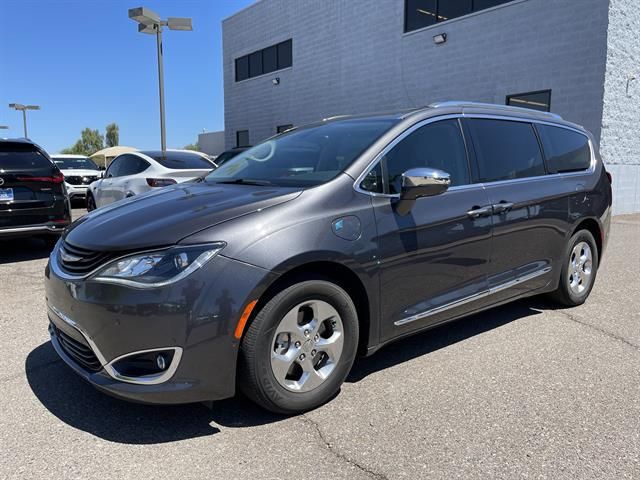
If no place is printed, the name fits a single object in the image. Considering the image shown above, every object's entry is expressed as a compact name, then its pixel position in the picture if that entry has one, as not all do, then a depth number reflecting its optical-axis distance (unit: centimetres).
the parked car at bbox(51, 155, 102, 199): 1497
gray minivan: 250
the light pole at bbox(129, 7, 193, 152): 1281
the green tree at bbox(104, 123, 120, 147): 8625
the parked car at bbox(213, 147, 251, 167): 1243
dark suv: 656
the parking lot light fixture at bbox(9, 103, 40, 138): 3322
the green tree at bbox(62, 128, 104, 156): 8245
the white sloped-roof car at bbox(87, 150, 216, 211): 808
